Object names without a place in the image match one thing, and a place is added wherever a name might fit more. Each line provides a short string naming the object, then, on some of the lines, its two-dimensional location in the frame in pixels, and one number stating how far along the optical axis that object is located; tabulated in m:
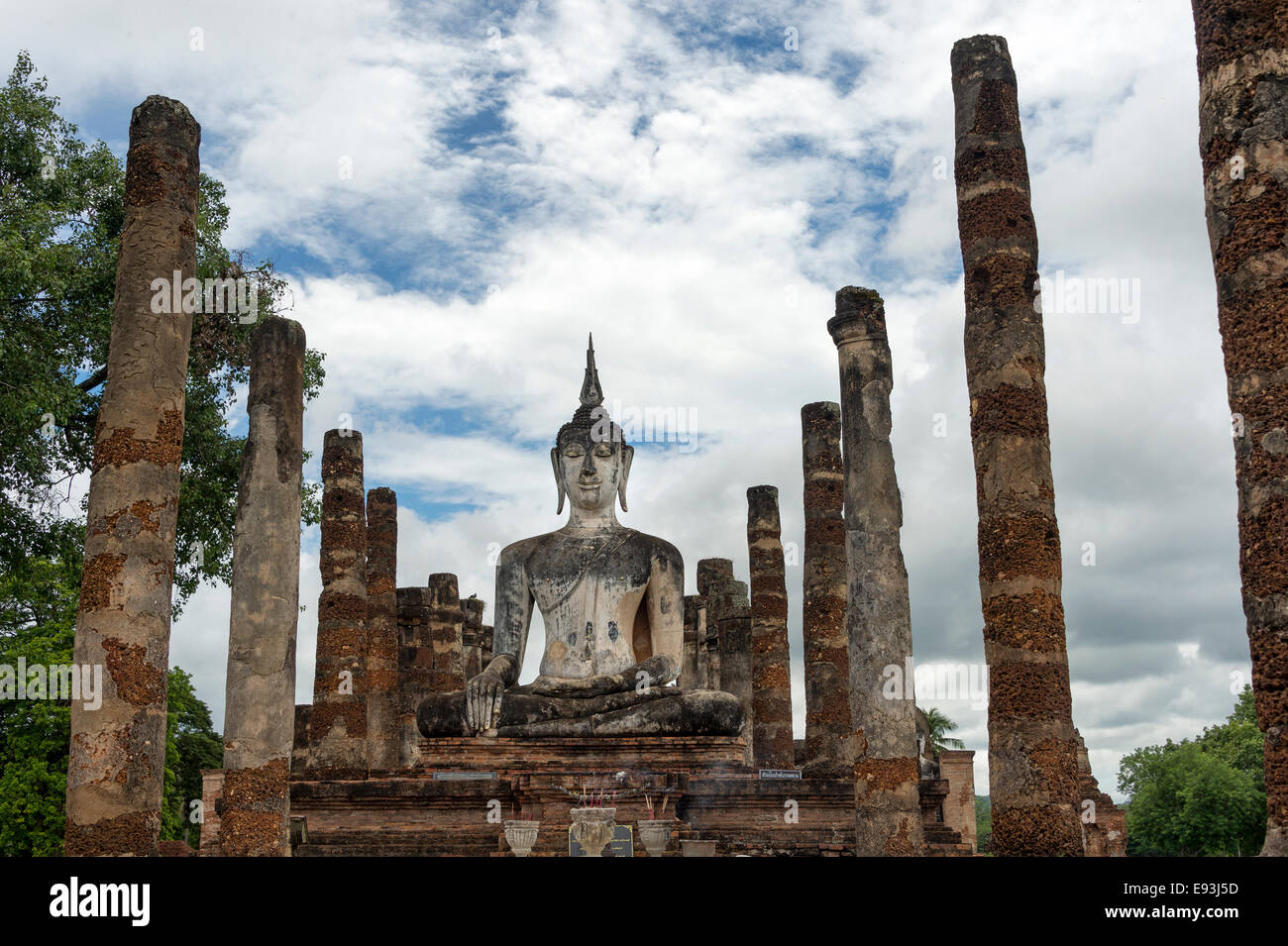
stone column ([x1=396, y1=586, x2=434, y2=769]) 26.12
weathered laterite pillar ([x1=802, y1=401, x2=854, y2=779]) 19.27
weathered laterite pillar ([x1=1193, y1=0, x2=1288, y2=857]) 6.97
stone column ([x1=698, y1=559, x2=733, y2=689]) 27.22
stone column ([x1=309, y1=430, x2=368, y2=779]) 20.28
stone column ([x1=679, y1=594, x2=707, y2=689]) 28.14
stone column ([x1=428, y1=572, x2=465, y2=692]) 26.78
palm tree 49.88
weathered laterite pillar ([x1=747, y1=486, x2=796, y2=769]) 22.72
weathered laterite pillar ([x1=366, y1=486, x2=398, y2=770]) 22.53
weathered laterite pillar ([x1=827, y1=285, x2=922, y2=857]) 12.39
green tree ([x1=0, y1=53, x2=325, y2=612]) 15.17
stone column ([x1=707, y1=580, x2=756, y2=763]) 25.12
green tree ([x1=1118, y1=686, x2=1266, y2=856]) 39.91
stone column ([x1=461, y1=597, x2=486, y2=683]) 31.06
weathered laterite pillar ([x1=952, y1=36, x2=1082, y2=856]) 10.46
